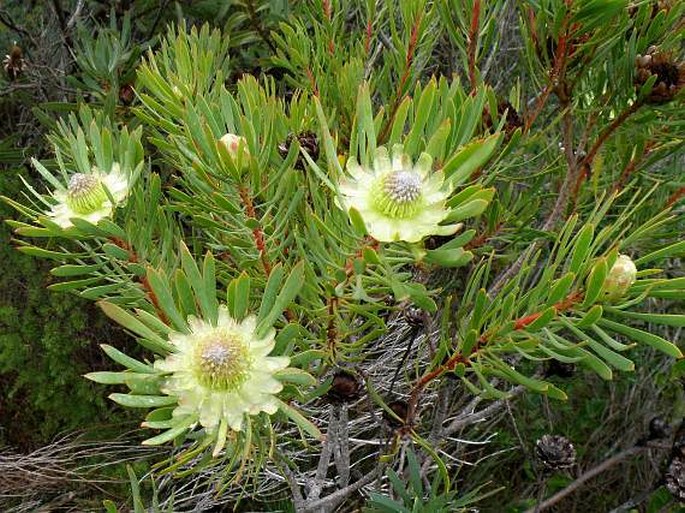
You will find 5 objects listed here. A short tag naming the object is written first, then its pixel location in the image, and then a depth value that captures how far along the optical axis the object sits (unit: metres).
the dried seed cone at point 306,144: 0.73
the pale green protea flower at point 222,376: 0.54
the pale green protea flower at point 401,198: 0.55
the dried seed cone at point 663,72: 0.70
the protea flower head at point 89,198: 0.65
